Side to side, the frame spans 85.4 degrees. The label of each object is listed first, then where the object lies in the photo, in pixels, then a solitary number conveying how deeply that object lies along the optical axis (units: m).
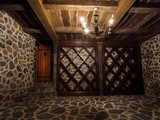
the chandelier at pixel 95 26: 1.67
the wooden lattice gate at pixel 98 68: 3.61
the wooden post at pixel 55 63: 3.55
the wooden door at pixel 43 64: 4.09
